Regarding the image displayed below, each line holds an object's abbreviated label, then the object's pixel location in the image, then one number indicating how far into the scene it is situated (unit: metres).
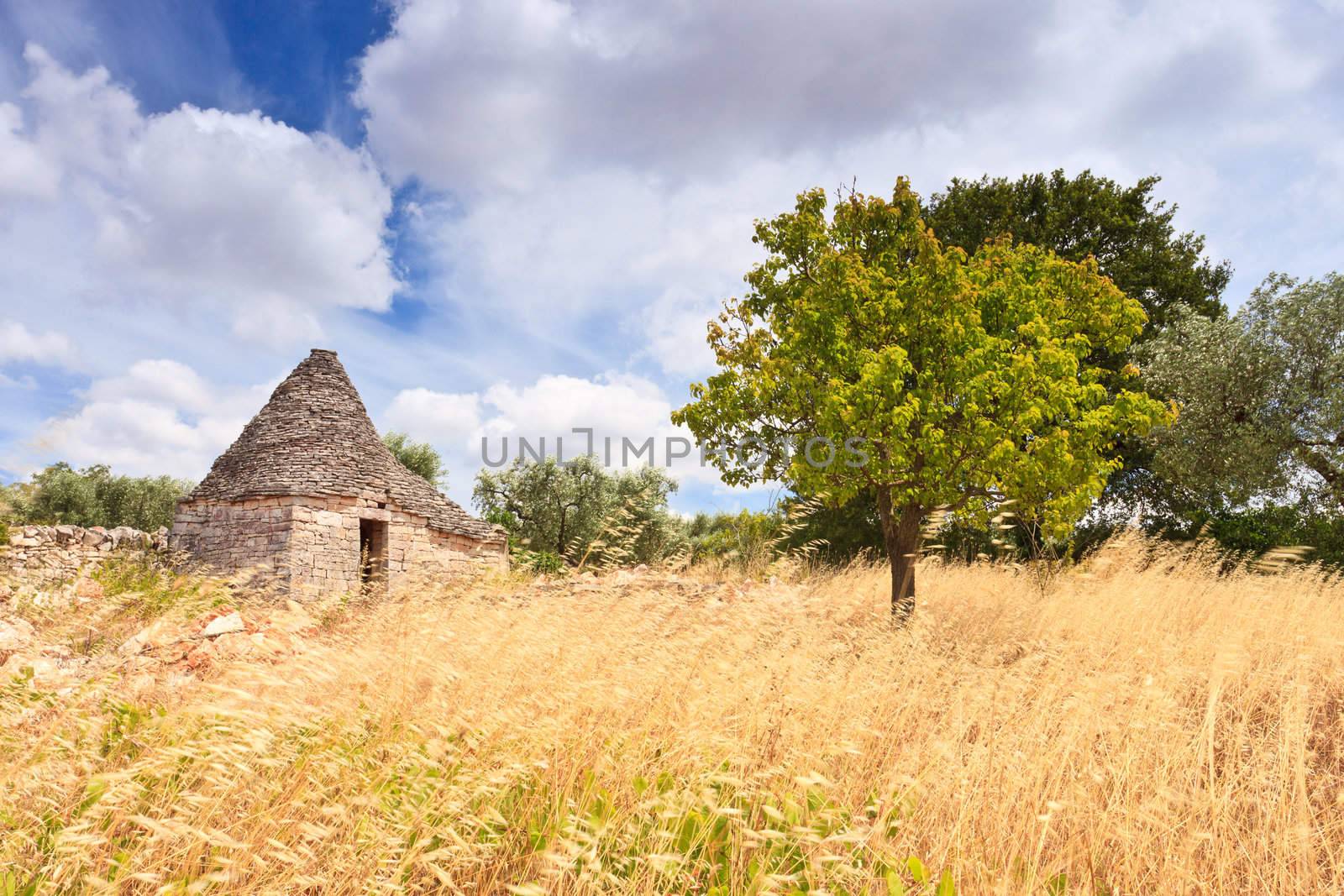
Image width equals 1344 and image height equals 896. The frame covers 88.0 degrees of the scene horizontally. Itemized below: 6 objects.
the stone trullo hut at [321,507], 15.08
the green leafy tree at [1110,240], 17.95
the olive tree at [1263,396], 14.59
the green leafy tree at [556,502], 25.83
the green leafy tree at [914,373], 9.02
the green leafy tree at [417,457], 30.56
